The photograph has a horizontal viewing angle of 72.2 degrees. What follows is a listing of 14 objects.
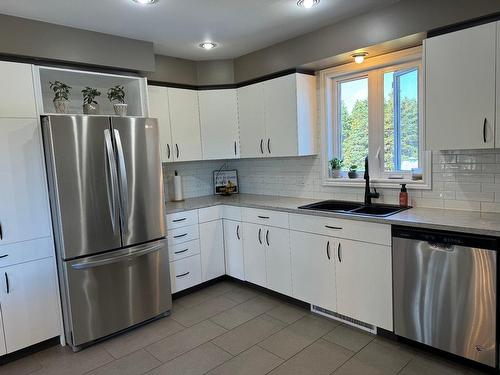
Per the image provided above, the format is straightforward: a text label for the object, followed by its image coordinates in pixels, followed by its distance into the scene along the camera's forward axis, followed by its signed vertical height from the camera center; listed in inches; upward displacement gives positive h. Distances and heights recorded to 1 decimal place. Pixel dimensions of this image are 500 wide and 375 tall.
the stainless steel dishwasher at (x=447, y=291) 80.5 -36.1
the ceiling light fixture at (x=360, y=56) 113.7 +31.8
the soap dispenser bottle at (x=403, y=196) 110.5 -15.3
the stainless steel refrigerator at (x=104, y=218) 98.2 -16.2
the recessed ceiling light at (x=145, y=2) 89.8 +42.4
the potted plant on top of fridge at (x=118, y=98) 116.0 +23.2
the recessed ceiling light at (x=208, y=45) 127.8 +43.1
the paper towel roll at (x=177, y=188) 154.0 -12.2
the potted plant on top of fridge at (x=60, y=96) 106.0 +22.3
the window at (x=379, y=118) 112.9 +11.8
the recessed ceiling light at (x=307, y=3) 94.8 +42.0
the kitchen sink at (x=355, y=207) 111.3 -19.3
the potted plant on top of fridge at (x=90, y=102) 110.8 +20.6
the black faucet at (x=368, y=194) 117.9 -14.9
